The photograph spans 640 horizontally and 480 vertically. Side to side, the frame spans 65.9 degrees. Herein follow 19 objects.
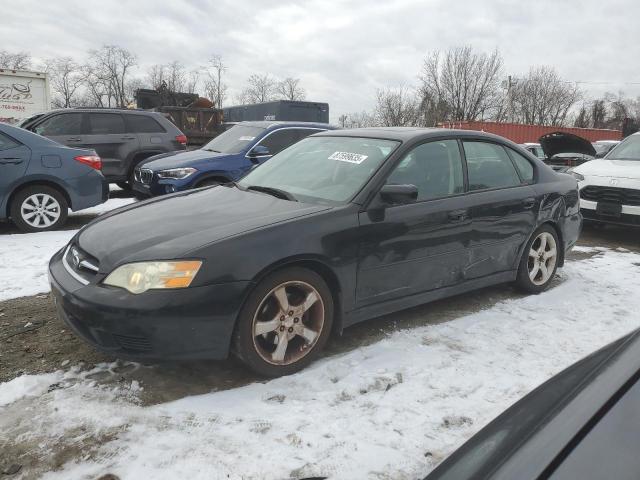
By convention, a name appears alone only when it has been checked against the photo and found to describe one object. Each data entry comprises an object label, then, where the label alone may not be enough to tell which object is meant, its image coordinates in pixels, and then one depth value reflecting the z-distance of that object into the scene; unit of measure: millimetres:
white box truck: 16328
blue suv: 7121
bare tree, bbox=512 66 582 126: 54219
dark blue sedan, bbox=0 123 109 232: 6070
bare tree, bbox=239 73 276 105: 65938
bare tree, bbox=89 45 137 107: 59566
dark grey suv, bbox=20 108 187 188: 8617
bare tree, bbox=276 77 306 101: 64312
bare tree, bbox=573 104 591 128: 64800
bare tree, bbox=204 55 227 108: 64688
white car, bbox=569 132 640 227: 6520
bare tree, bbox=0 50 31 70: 53562
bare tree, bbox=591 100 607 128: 69119
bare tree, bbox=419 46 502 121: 42031
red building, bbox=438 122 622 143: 28125
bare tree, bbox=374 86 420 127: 44156
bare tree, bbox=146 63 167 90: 62238
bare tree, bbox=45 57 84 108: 58719
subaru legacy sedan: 2561
